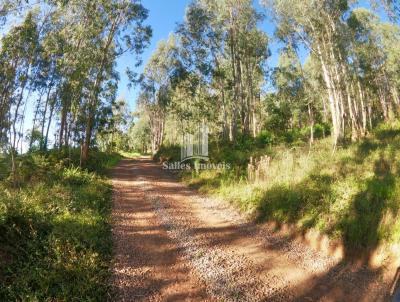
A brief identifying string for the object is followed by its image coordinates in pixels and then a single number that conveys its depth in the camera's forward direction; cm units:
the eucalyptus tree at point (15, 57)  1518
